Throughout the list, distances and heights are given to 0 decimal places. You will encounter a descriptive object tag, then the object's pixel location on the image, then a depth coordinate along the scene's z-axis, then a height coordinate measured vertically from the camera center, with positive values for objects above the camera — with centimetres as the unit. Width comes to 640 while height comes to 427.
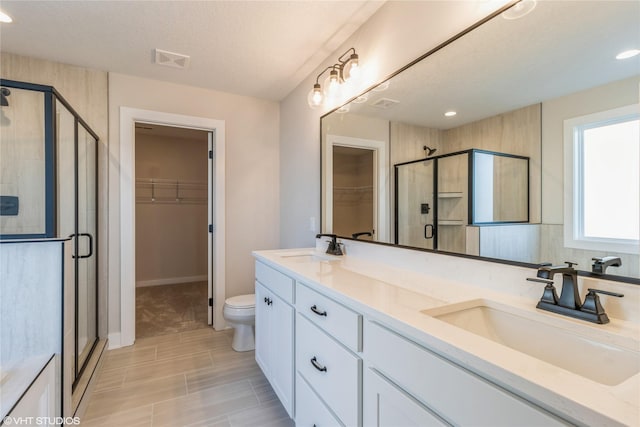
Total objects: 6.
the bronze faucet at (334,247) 207 -25
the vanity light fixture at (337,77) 188 +92
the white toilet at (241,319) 241 -89
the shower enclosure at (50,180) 153 +18
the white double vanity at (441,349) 56 -36
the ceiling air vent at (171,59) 223 +121
